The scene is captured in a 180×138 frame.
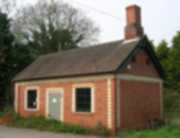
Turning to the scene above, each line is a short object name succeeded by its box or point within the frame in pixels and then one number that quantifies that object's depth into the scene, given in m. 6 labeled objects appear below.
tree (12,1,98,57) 42.69
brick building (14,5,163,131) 16.77
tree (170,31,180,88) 31.52
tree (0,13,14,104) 28.92
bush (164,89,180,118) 27.90
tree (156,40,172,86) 32.00
